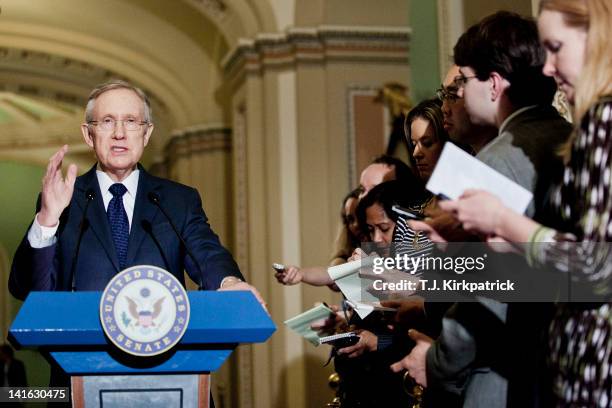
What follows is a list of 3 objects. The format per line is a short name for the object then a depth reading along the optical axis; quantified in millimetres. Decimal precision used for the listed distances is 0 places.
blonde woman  2215
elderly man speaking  2994
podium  2543
